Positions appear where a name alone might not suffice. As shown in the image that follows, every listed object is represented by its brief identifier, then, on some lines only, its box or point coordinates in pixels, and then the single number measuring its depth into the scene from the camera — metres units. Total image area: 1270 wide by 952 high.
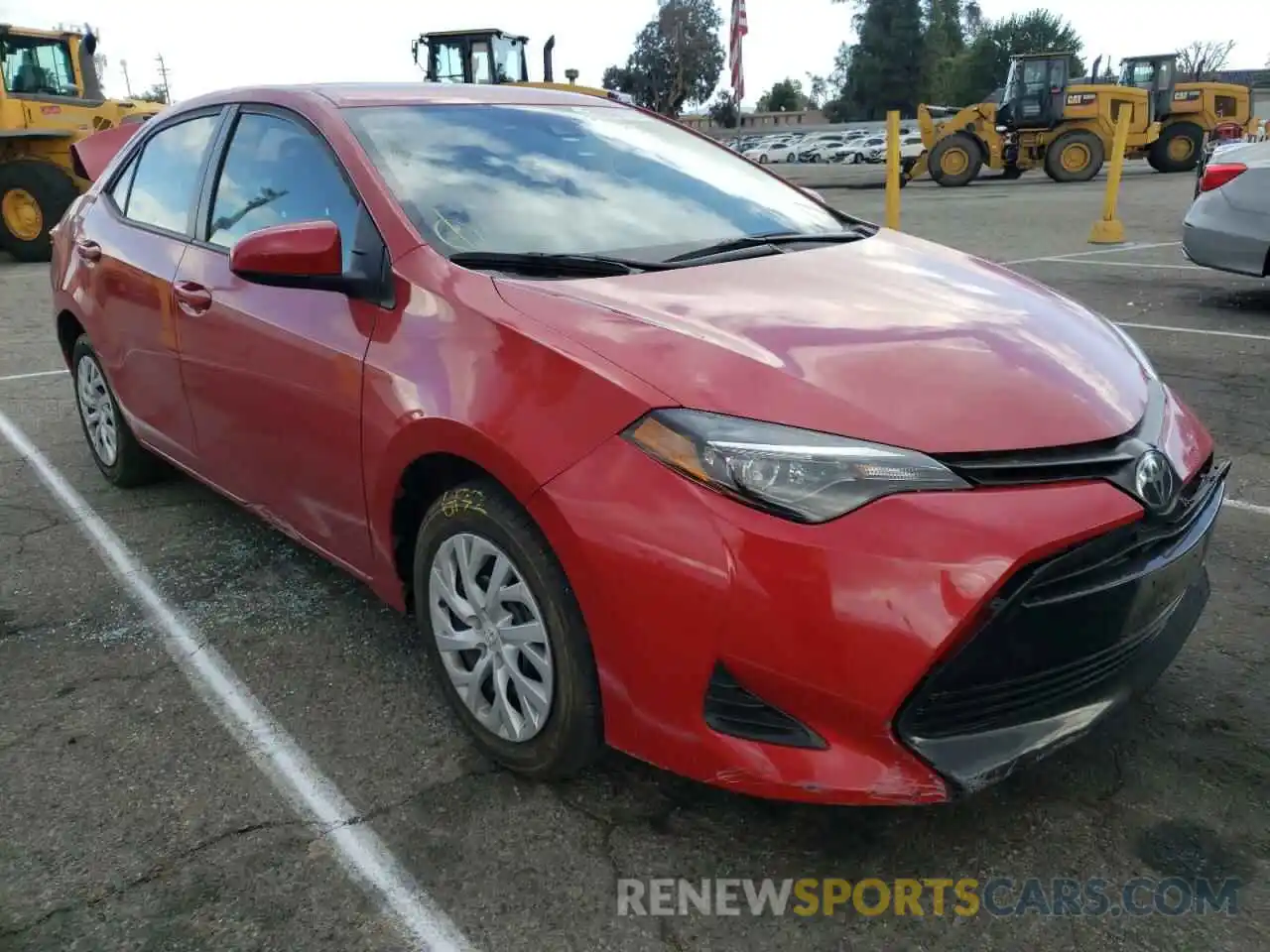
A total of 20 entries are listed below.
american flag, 26.36
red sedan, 1.83
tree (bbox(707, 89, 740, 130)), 66.00
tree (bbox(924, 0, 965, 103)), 64.94
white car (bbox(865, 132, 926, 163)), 32.53
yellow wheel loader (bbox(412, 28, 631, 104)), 18.39
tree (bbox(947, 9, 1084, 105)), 67.12
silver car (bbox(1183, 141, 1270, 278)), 7.06
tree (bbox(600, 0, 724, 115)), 68.75
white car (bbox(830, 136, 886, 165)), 39.41
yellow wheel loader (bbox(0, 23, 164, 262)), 13.08
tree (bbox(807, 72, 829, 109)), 88.94
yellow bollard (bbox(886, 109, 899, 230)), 11.98
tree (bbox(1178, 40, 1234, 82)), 68.56
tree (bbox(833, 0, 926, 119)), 64.44
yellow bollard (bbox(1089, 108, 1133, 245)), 11.52
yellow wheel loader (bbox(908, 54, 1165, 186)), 22.59
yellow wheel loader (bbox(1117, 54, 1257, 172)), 24.17
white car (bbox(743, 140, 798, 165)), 40.25
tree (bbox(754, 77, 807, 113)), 81.50
